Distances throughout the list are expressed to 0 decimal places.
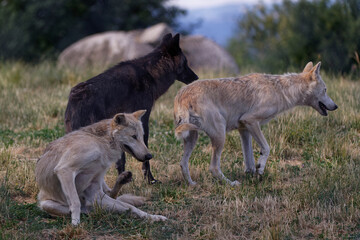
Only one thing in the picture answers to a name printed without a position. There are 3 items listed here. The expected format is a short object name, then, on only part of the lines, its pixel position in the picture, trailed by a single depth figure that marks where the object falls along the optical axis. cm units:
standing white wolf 1342
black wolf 1326
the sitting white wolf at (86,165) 1032
